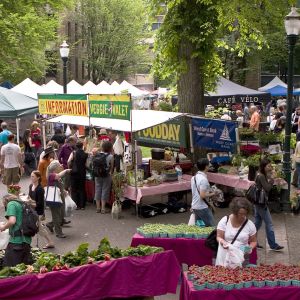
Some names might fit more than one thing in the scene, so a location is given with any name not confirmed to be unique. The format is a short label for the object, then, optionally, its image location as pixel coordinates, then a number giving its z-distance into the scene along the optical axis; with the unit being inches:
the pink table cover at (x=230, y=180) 504.1
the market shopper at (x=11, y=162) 570.6
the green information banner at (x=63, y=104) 560.1
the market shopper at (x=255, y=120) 802.9
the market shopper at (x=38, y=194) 400.2
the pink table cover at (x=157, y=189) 484.5
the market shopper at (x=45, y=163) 475.8
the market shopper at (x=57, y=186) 426.3
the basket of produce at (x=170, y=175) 511.5
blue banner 536.7
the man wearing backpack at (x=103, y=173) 495.8
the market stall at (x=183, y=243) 319.6
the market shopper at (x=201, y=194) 356.5
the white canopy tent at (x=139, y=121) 508.7
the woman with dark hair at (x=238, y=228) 271.6
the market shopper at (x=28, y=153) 699.4
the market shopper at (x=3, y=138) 674.2
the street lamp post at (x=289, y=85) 496.4
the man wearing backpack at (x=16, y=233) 290.8
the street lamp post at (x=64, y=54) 804.0
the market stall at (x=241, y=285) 241.0
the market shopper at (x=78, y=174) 515.8
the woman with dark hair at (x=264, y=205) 372.5
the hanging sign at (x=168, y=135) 553.1
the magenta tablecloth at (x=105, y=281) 251.3
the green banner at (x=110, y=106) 487.1
